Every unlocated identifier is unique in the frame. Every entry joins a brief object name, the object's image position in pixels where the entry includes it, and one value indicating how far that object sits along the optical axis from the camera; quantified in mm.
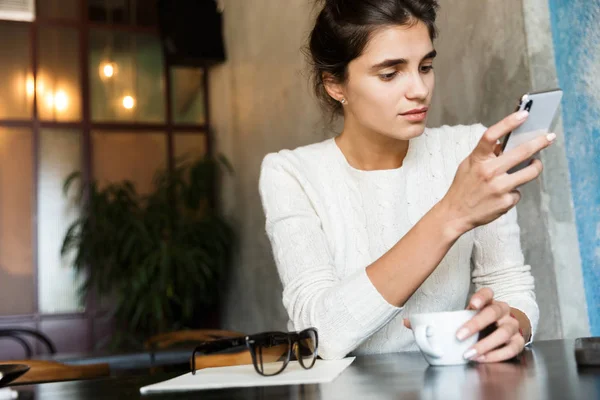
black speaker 5461
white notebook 800
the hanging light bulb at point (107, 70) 5953
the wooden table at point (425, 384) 609
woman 1127
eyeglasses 831
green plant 4988
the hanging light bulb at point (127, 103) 5979
